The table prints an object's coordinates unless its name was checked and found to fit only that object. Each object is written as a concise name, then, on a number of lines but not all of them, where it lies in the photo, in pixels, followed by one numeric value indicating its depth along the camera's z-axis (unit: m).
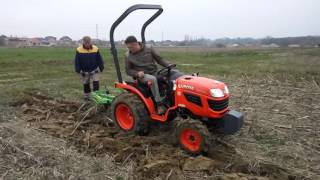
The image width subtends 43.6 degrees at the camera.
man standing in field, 9.85
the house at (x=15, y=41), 96.95
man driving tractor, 6.99
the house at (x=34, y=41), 112.06
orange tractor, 6.00
